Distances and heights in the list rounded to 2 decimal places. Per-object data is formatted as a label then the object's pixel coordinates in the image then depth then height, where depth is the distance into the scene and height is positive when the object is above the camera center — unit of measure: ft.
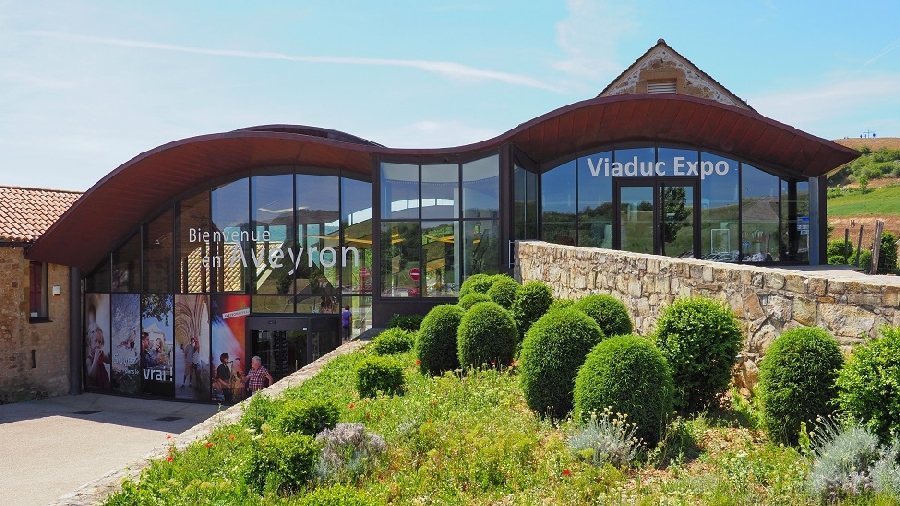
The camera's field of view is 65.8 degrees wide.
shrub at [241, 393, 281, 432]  28.81 -6.69
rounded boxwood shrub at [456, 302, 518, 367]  33.78 -4.15
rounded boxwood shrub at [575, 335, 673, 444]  20.63 -4.05
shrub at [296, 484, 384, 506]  16.49 -5.86
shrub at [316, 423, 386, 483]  21.54 -6.39
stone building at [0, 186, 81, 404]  68.85 -5.36
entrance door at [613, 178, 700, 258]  61.57 +3.07
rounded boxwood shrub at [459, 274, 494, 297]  47.91 -2.22
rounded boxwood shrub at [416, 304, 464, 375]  36.70 -4.89
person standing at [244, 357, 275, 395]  68.33 -11.98
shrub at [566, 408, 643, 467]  19.17 -5.37
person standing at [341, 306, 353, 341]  67.21 -6.44
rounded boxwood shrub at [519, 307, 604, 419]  24.58 -3.81
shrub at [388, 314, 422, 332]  53.26 -5.28
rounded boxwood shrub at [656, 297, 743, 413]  23.24 -3.40
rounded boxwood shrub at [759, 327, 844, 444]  18.84 -3.61
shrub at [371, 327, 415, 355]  44.56 -5.75
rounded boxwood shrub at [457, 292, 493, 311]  40.93 -2.73
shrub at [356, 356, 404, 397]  33.14 -5.94
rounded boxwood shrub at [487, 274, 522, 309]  40.88 -2.34
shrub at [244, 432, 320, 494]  21.12 -6.47
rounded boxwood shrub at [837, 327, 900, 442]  16.75 -3.38
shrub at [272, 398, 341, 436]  25.41 -6.00
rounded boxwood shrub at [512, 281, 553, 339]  38.88 -2.93
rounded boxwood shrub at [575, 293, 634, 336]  28.71 -2.59
